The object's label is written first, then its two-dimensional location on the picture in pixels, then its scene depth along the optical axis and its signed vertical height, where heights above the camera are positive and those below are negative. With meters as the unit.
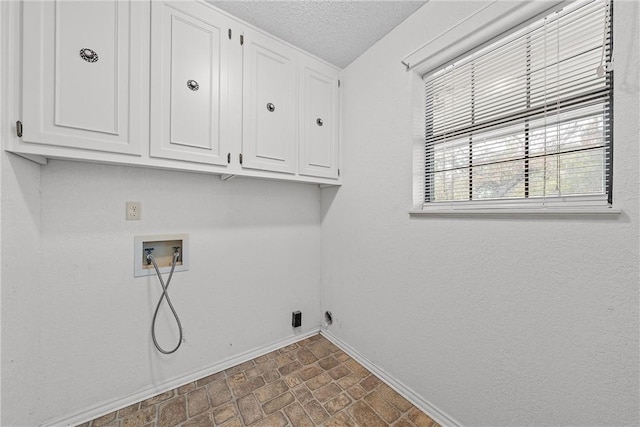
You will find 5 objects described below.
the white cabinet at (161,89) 1.04 +0.68
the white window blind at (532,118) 0.95 +0.46
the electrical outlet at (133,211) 1.47 +0.00
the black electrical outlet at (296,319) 2.16 -0.97
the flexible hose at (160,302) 1.51 -0.60
